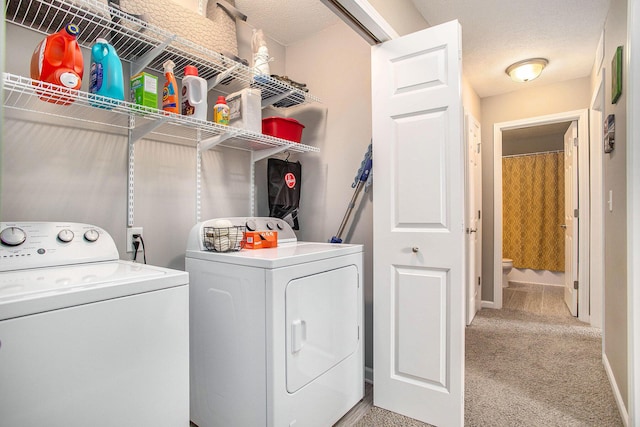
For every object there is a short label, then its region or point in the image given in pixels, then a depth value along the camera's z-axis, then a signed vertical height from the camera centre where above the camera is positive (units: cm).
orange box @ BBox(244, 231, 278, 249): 175 -14
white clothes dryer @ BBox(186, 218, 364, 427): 137 -55
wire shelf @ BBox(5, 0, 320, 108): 130 +79
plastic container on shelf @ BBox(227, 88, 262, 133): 188 +59
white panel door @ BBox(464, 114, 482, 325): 332 -4
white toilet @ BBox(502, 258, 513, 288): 464 -82
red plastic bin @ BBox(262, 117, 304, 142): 212 +55
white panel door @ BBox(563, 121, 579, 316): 351 -9
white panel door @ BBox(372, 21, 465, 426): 166 -8
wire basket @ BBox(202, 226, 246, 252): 159 -12
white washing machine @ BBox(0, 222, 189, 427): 81 -34
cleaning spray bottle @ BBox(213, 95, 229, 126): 179 +53
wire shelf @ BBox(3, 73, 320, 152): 119 +44
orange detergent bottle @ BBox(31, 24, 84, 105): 118 +54
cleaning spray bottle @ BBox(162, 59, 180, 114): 159 +57
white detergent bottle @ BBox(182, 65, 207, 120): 163 +58
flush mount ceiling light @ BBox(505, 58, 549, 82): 308 +133
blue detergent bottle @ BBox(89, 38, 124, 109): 130 +55
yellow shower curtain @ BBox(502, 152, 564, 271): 496 +1
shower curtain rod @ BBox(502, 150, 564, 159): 499 +88
